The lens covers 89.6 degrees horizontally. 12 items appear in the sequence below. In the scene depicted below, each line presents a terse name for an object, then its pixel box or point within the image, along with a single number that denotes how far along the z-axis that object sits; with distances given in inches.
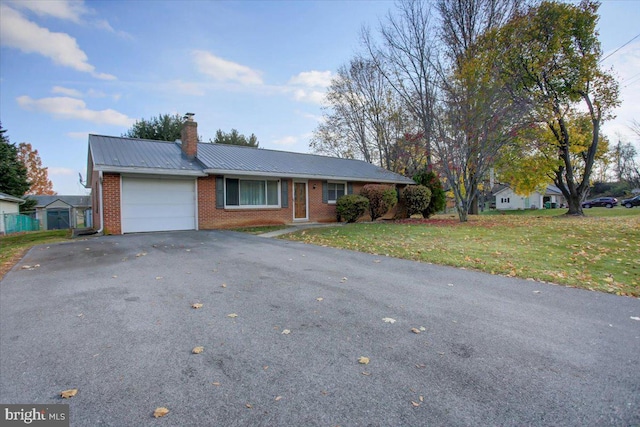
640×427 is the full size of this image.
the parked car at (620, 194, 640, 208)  1433.3
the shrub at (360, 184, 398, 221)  677.3
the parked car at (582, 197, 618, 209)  1717.4
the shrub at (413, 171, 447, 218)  793.6
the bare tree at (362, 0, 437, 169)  689.6
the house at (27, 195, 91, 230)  1302.9
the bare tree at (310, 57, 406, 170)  1099.3
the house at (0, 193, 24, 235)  804.4
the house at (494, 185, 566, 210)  1940.2
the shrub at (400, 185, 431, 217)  740.0
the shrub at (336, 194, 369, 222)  643.5
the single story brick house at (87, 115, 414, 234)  452.8
